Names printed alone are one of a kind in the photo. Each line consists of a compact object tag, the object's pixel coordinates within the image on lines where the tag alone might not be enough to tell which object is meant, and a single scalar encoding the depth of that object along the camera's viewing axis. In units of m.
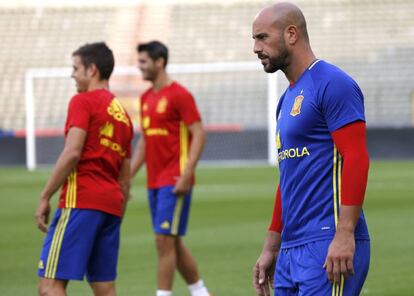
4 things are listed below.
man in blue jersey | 6.54
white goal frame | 44.69
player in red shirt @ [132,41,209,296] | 13.66
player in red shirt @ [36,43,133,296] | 9.77
